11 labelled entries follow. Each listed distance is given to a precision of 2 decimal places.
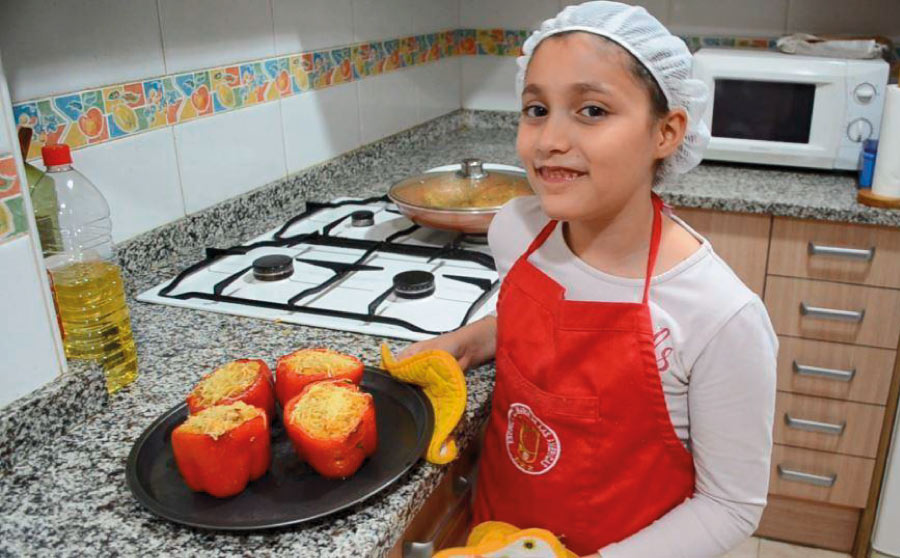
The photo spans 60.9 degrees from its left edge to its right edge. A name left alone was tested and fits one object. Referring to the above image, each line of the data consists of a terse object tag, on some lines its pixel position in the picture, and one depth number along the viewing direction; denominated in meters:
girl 0.78
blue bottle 1.72
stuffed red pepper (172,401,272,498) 0.68
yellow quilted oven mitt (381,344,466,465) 0.82
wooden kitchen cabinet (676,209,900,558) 1.70
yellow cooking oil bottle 0.91
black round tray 0.68
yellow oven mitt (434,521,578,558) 0.80
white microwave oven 1.79
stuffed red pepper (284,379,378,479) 0.71
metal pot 1.39
